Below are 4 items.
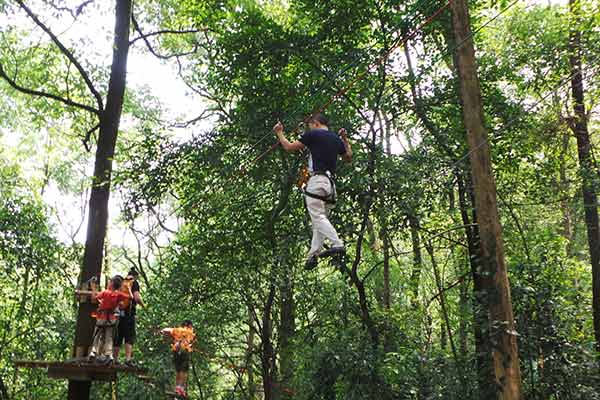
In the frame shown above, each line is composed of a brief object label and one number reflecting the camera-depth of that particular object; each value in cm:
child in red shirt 753
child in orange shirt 855
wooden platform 739
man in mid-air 551
